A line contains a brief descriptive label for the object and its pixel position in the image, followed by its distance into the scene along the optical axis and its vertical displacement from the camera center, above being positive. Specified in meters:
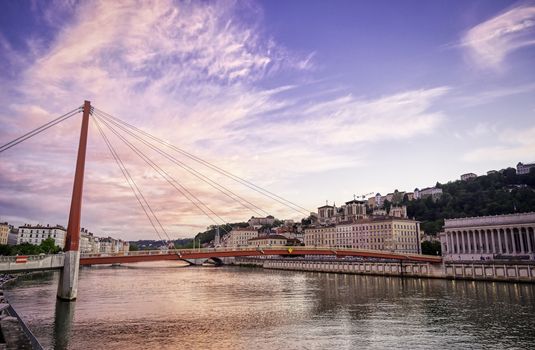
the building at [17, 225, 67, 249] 135.88 +5.87
